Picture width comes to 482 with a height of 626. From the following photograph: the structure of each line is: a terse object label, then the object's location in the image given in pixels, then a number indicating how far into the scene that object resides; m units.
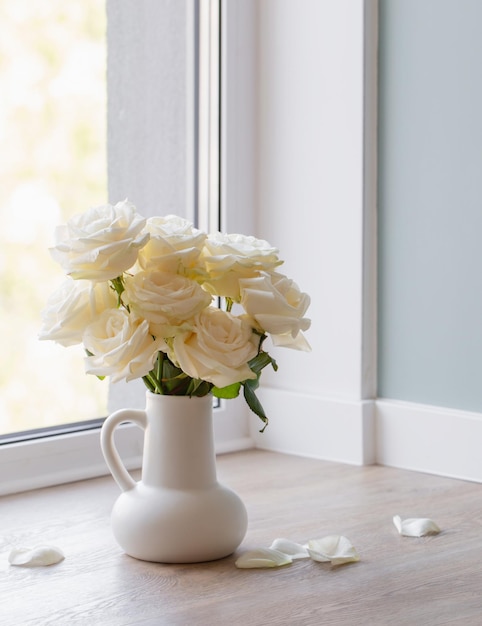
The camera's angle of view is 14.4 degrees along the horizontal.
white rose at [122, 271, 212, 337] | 1.98
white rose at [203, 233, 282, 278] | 2.01
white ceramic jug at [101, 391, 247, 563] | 2.08
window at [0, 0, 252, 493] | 2.78
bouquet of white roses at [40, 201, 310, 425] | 1.99
